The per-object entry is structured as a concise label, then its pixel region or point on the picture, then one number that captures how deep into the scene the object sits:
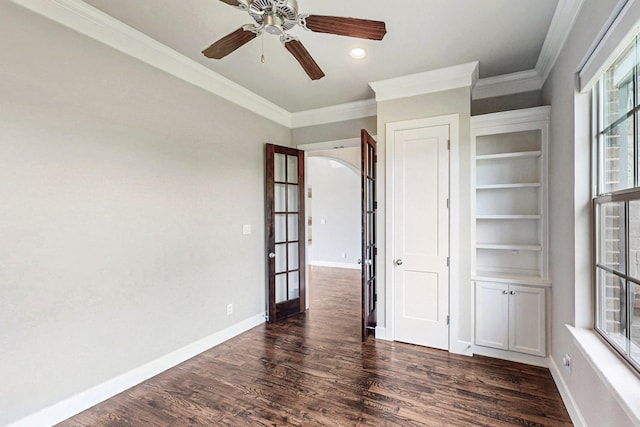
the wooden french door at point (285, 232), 3.91
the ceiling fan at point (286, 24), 1.55
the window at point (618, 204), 1.44
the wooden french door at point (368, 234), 3.20
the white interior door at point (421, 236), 3.05
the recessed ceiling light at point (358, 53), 2.62
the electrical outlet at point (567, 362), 2.08
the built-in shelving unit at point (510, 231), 2.73
